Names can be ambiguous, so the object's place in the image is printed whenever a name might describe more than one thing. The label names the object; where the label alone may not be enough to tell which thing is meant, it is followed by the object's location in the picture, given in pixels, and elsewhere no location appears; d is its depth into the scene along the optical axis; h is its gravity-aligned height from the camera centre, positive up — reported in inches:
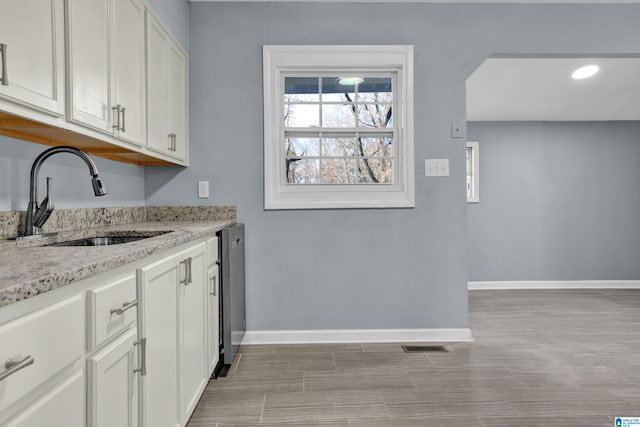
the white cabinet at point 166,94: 85.9 +26.6
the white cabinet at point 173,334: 49.6 -18.6
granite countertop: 27.5 -4.8
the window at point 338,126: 113.3 +22.8
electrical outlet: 114.1 +5.3
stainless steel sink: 69.3 -5.7
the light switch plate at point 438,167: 114.7 +10.8
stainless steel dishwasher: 90.0 -20.4
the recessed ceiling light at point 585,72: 155.7 +51.3
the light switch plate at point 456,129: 114.3 +21.4
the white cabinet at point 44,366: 25.2 -10.9
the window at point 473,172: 186.1 +15.6
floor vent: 106.0 -37.5
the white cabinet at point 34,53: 44.8 +18.6
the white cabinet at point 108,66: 58.0 +23.1
